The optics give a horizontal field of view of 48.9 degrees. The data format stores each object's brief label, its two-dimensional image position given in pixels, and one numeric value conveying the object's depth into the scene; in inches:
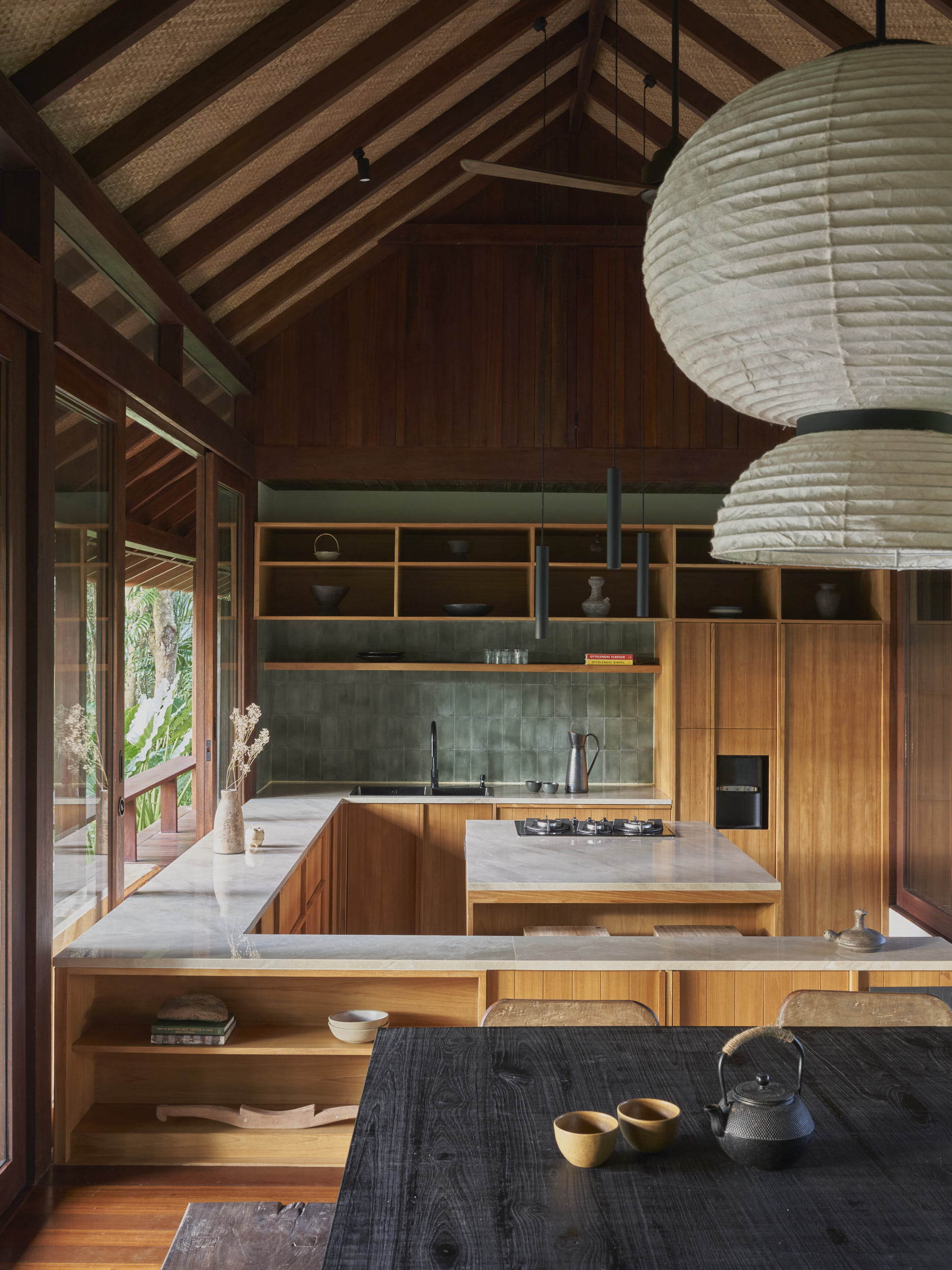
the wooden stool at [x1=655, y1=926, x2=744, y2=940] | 156.2
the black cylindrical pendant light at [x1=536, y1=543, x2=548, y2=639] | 165.2
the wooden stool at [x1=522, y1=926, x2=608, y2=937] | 159.5
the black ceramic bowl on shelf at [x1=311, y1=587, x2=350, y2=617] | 237.6
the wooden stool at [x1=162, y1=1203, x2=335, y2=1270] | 74.5
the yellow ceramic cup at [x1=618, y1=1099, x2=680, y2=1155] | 63.0
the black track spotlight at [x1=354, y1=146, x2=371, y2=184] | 168.4
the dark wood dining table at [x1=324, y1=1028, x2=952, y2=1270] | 53.6
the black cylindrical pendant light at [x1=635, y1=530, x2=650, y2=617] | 171.0
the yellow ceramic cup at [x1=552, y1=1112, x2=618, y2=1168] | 61.5
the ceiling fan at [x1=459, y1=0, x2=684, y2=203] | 107.4
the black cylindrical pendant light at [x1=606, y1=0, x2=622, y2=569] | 150.4
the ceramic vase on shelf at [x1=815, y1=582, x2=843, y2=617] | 235.5
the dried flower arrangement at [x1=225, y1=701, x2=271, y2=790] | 182.9
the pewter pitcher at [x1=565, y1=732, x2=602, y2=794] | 236.8
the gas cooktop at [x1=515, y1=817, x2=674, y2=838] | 193.8
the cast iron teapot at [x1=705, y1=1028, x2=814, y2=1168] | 61.1
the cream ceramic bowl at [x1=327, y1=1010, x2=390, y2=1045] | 121.6
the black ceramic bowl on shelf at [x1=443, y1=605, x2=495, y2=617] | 236.4
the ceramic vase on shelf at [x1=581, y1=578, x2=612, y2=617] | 235.3
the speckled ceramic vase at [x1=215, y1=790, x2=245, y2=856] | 171.9
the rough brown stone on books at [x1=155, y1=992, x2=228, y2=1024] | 122.0
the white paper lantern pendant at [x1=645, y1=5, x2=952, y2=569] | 34.3
